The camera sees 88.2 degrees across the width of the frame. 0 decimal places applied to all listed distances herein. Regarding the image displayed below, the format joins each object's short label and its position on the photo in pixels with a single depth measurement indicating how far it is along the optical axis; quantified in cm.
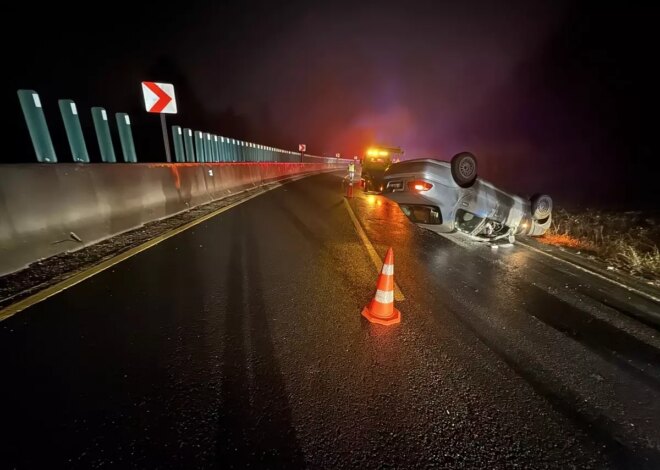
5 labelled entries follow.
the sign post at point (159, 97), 840
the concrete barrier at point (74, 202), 409
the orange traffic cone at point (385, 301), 344
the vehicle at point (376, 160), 1815
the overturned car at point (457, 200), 625
